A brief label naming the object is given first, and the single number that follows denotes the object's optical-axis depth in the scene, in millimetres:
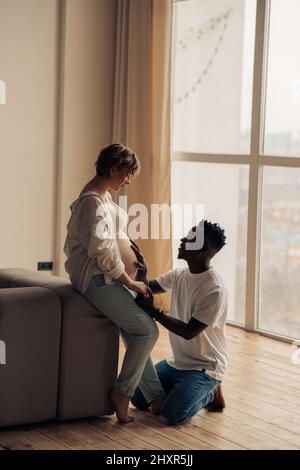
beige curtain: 5512
